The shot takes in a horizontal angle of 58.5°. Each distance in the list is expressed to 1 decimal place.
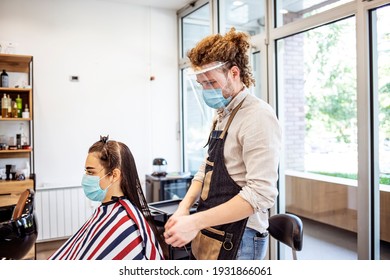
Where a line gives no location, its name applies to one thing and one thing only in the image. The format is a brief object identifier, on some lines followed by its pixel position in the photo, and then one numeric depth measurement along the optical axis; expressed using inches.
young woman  48.3
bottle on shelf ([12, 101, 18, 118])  122.3
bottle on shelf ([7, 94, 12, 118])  121.3
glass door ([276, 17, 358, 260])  86.1
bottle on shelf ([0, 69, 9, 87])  123.3
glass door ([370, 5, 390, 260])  72.3
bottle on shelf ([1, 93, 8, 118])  120.6
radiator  131.0
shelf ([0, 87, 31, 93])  119.8
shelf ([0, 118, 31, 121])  118.6
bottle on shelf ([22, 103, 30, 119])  122.4
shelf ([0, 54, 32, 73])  121.1
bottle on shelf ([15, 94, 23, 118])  123.4
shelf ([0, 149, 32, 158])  123.1
